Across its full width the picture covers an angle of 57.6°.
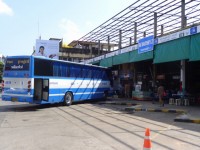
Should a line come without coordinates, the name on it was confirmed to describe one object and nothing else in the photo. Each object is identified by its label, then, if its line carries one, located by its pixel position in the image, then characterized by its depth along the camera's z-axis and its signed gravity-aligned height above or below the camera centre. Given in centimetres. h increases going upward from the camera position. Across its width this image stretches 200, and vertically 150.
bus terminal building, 1146 +198
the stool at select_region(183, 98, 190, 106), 1225 -142
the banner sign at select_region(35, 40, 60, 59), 2506 +444
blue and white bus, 1025 -2
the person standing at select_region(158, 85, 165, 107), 1181 -87
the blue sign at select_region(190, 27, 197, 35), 1055 +297
